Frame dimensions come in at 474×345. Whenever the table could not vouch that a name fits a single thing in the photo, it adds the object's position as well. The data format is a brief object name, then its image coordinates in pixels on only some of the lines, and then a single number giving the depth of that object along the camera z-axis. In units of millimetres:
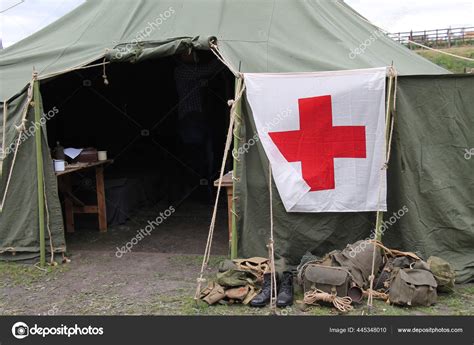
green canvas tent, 3676
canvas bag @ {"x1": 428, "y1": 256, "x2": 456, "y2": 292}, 3316
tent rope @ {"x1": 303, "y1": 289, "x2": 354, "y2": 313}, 3150
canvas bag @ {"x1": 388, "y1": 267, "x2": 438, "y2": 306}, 3174
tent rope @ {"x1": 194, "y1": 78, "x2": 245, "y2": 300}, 3559
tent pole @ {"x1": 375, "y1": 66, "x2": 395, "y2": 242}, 3525
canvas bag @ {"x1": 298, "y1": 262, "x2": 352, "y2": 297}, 3221
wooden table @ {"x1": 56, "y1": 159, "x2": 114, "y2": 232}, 4992
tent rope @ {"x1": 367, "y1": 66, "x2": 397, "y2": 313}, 3518
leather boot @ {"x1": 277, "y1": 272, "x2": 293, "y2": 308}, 3230
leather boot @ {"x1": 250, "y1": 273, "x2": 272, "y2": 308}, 3244
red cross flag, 3594
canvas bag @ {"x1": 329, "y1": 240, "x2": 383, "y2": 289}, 3346
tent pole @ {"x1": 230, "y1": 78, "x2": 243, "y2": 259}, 3711
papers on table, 4816
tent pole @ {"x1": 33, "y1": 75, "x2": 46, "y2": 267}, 3988
